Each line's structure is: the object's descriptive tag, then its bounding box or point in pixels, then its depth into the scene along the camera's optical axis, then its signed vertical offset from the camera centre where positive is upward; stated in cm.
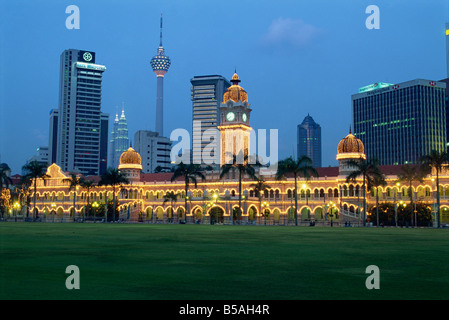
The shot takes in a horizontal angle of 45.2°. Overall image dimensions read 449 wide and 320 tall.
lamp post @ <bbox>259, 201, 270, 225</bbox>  10100 -15
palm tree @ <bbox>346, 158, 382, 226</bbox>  8081 +517
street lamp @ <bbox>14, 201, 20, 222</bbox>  12195 +15
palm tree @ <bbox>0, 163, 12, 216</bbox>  10724 +588
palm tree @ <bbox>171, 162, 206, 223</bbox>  9650 +605
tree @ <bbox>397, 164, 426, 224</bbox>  8194 +466
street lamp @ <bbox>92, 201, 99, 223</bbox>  11031 -24
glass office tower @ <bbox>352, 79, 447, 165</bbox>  18800 +3112
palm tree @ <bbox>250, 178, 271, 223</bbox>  9456 +340
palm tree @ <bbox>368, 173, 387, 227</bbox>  8150 +369
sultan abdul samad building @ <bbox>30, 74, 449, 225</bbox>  9181 +214
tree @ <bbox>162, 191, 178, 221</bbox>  10631 +158
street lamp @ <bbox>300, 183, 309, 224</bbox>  9648 +296
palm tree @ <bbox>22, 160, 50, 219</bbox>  10860 +700
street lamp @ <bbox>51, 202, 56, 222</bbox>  12219 -52
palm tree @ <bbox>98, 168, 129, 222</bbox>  10294 +495
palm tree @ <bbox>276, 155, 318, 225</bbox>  8541 +624
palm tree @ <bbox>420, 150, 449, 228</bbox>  7631 +642
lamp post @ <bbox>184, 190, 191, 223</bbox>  10319 +58
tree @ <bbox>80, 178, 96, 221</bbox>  10950 +408
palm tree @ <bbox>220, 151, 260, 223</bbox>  8875 +610
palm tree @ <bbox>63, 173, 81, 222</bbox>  10979 +446
